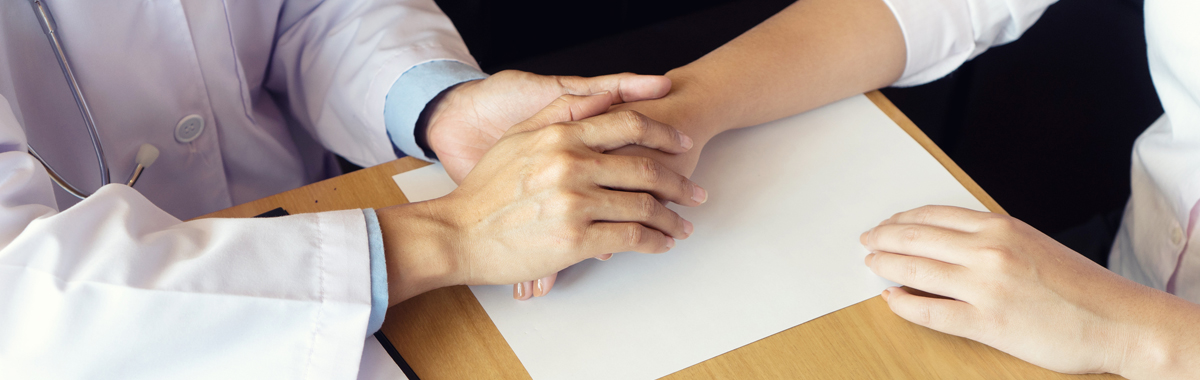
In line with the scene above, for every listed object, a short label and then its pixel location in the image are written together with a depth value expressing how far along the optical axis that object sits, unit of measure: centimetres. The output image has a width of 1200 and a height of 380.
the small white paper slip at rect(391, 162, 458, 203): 72
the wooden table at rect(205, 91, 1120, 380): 57
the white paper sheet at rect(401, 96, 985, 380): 59
